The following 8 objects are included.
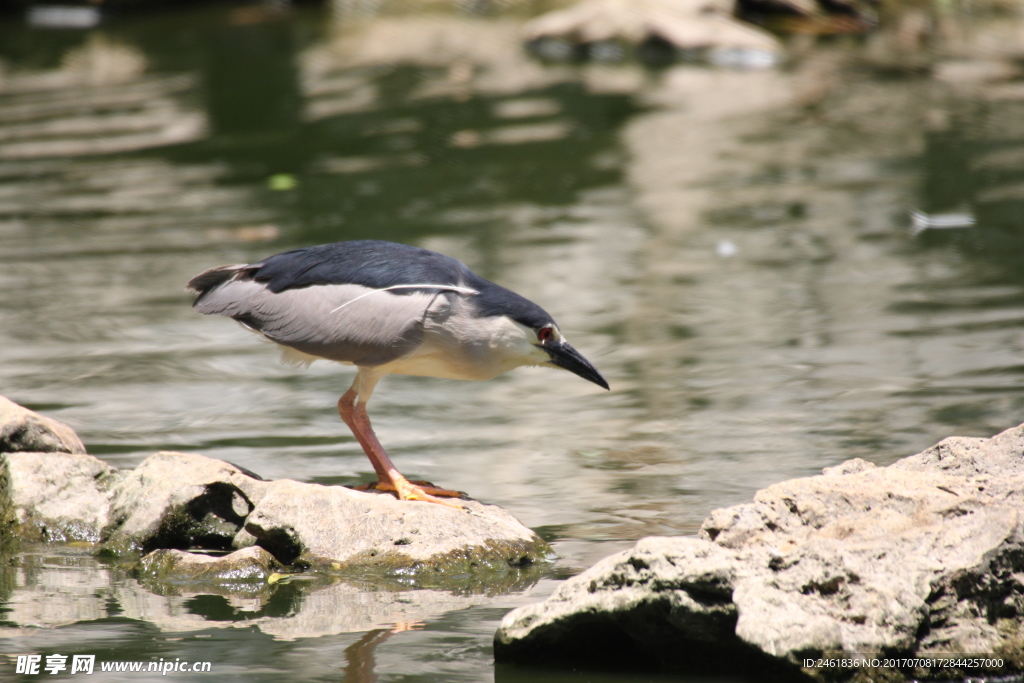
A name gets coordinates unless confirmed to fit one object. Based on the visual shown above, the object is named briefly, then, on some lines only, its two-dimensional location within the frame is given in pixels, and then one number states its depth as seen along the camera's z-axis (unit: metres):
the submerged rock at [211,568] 9.48
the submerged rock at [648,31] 33.41
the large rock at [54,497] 10.38
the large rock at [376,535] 9.57
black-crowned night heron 10.45
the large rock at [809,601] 7.26
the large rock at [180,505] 9.99
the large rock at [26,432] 10.84
